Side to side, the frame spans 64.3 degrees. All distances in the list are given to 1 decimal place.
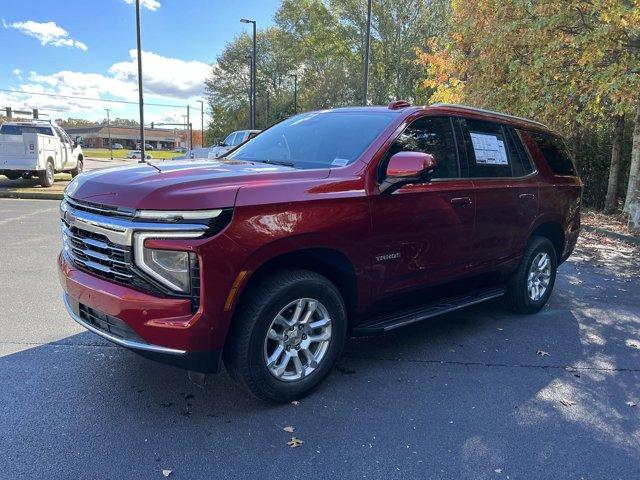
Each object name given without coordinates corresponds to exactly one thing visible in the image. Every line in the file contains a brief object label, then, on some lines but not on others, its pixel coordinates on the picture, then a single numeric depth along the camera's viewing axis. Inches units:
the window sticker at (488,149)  175.0
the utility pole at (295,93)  1726.1
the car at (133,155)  2589.1
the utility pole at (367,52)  839.7
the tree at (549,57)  360.2
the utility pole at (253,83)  1135.6
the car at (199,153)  1045.1
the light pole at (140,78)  661.4
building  4626.0
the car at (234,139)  892.1
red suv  109.9
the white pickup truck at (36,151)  561.3
